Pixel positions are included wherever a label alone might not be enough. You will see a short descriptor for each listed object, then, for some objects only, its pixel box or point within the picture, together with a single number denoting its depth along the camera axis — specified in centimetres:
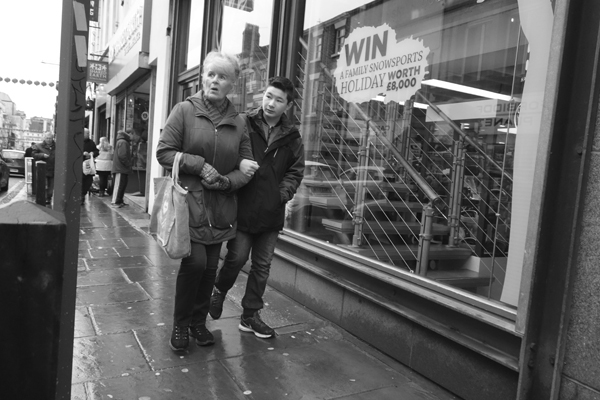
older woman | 304
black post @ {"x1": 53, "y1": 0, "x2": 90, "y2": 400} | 154
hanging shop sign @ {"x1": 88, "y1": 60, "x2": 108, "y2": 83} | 1616
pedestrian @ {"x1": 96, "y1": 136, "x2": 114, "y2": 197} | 1287
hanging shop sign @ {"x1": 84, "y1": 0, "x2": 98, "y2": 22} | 1626
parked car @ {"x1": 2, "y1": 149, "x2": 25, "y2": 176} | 2231
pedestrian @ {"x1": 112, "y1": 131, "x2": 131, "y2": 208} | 1136
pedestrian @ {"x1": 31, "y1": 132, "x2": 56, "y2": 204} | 1070
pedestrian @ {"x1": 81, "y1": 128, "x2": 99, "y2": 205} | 1147
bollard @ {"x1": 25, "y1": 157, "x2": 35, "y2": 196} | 1021
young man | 342
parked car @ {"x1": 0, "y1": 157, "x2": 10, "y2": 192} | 1427
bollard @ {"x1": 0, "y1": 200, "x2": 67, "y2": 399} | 136
